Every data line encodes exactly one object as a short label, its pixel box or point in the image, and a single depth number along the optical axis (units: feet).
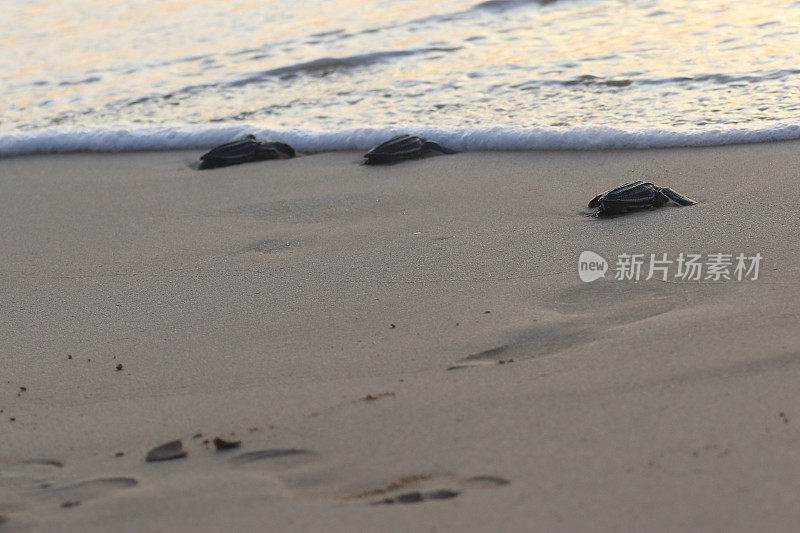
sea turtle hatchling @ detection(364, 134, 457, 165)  10.30
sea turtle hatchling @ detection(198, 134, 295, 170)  10.47
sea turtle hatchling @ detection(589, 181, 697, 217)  9.73
